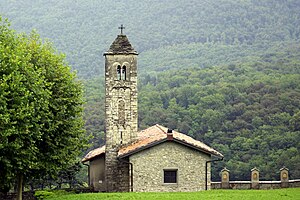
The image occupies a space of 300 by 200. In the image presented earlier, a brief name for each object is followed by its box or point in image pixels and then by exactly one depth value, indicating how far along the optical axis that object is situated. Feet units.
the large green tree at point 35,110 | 110.42
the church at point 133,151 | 137.18
